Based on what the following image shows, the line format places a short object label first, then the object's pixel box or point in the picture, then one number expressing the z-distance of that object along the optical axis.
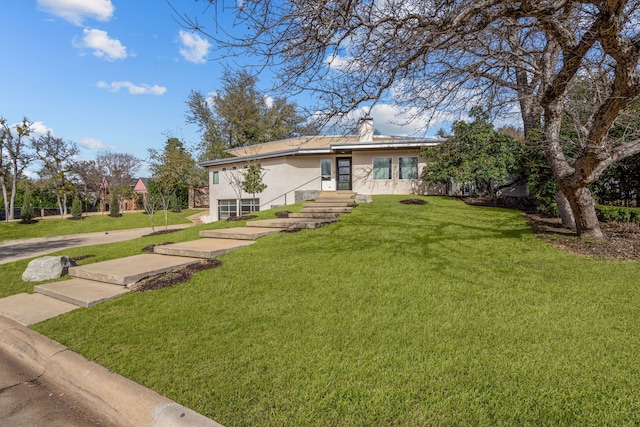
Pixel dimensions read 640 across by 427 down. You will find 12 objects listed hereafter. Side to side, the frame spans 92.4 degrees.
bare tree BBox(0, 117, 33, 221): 20.85
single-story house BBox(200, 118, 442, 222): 15.60
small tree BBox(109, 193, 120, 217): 22.67
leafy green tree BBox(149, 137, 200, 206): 26.25
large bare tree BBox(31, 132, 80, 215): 24.88
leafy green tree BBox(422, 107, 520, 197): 11.92
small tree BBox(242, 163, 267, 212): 14.85
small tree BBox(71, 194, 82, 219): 20.97
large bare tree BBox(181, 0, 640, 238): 3.70
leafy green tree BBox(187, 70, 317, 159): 27.44
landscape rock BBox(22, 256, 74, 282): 5.73
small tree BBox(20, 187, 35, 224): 18.70
